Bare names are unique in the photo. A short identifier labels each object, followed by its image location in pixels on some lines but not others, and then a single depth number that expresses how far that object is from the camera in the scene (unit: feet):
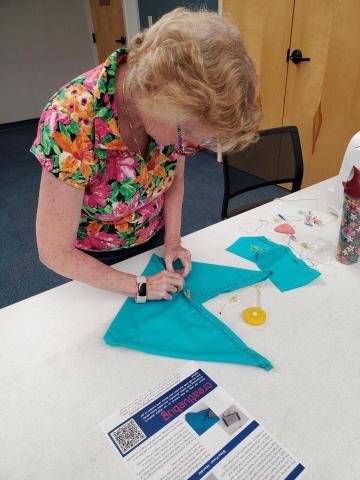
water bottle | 3.32
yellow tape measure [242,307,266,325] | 3.00
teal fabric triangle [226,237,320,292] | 3.46
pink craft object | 4.23
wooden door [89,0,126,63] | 15.06
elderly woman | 2.21
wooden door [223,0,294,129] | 8.75
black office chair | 5.84
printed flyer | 2.08
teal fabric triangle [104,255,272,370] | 2.73
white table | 2.16
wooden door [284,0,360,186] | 7.67
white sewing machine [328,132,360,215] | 4.22
